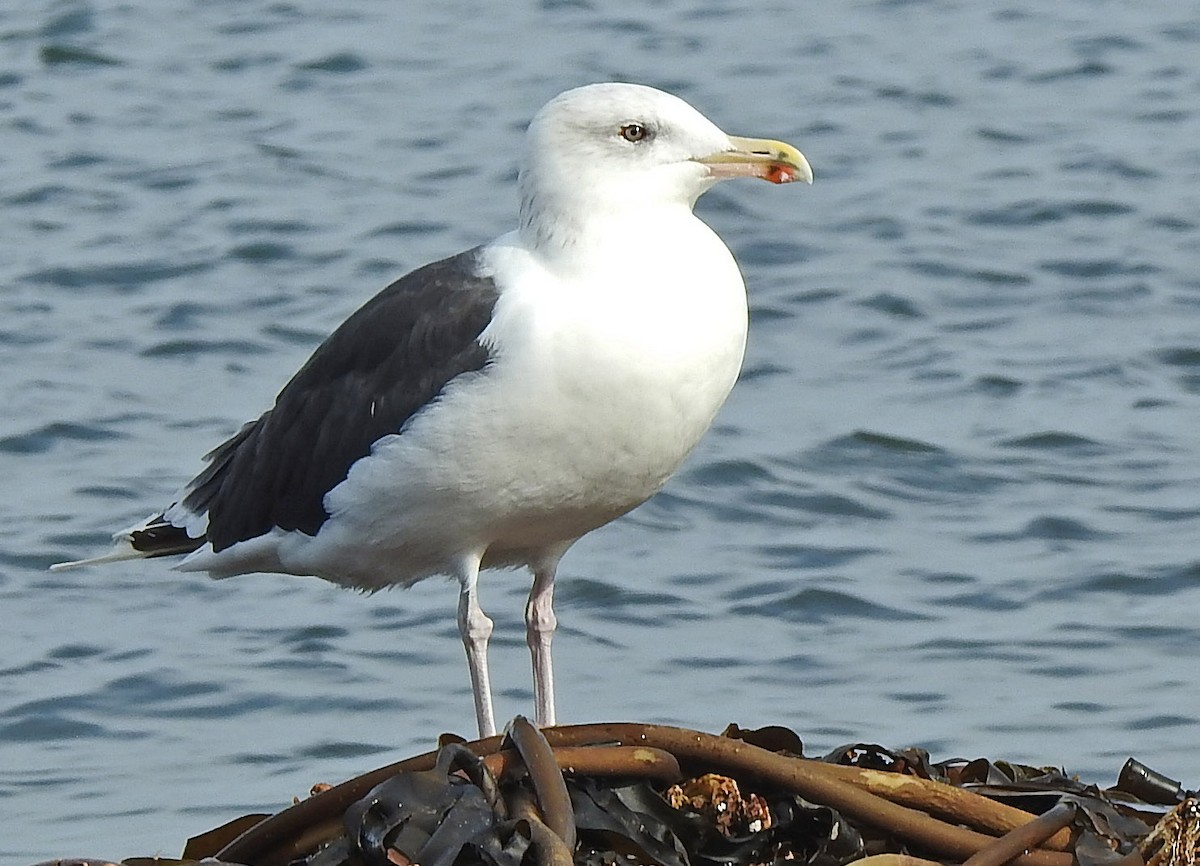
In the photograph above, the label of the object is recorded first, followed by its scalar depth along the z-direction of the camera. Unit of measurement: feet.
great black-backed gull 32.22
